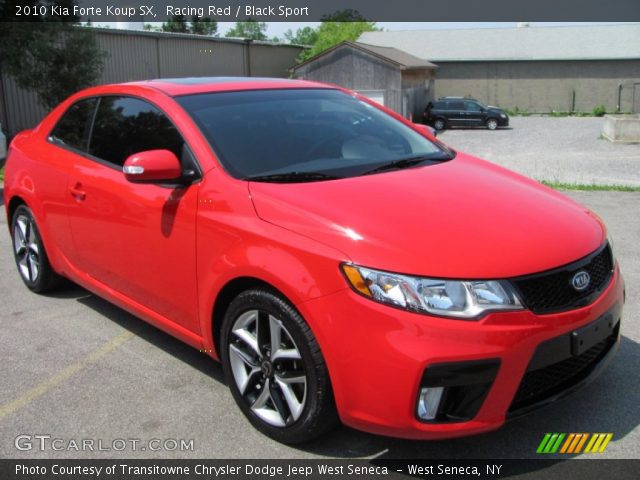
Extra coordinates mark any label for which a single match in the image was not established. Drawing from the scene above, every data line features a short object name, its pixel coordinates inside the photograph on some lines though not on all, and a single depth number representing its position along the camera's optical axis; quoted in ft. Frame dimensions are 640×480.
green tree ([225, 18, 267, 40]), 358.43
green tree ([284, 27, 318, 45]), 355.56
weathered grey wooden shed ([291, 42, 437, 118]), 110.52
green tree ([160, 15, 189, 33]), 243.85
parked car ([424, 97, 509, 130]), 110.32
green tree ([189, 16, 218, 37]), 244.01
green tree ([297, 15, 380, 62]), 204.31
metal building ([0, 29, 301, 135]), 71.46
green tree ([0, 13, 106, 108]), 58.29
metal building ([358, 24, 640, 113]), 149.59
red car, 8.50
